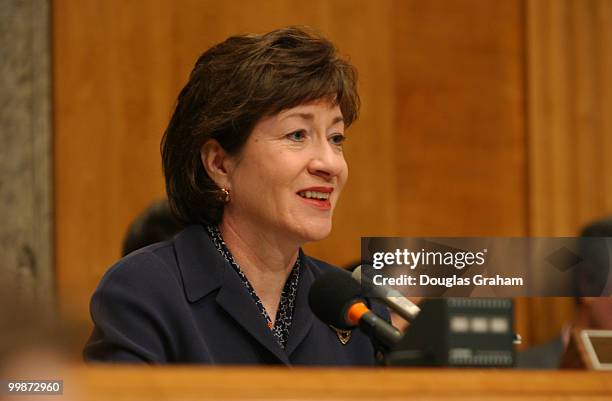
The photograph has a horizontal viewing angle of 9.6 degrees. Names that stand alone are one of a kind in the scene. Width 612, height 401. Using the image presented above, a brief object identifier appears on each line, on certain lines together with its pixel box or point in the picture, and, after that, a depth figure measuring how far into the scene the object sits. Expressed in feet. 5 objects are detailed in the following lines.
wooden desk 10.76
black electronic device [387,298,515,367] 11.12
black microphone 11.60
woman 12.27
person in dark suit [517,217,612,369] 11.67
